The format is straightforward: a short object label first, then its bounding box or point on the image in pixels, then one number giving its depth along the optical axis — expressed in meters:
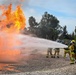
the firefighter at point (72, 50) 14.05
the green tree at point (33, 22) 52.49
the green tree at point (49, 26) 47.18
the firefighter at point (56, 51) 20.45
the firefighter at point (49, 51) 20.56
